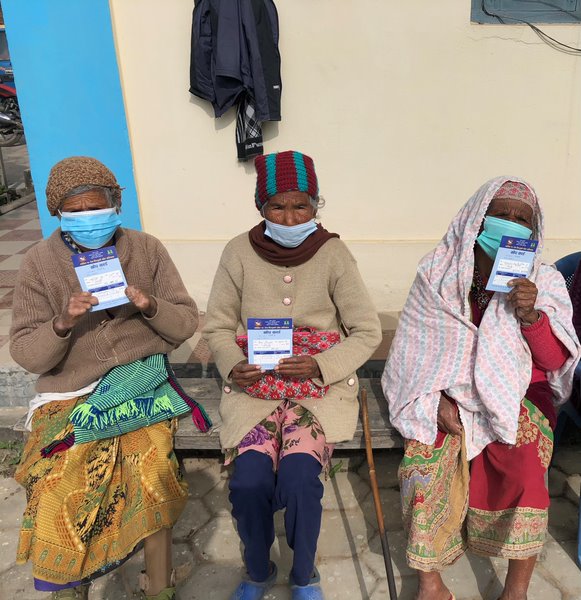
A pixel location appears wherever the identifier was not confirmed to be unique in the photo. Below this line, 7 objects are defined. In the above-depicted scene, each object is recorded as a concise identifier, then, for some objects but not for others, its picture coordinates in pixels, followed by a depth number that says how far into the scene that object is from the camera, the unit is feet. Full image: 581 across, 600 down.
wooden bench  8.30
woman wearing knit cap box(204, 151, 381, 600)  7.04
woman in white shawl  6.93
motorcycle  32.46
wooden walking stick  6.88
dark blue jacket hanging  12.60
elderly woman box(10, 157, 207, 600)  6.89
